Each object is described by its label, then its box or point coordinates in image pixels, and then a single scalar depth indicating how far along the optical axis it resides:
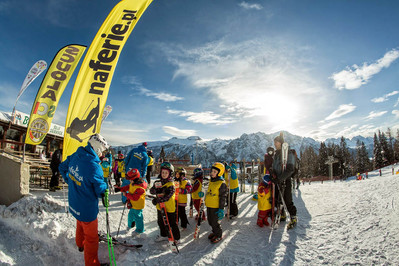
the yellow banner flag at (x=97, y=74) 5.19
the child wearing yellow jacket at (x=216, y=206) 4.34
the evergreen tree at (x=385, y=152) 53.53
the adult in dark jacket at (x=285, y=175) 4.57
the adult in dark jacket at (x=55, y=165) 8.65
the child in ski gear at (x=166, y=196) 4.21
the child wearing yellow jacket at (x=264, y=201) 5.03
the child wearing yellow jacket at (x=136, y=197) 4.33
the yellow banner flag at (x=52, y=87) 7.02
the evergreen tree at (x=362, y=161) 58.16
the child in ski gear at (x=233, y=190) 6.33
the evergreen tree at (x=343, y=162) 52.68
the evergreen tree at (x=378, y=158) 53.59
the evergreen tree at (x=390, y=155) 53.75
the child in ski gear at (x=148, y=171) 10.64
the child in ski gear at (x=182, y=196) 5.35
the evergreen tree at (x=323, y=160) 55.61
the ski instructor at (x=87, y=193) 3.07
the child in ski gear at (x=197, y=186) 5.74
